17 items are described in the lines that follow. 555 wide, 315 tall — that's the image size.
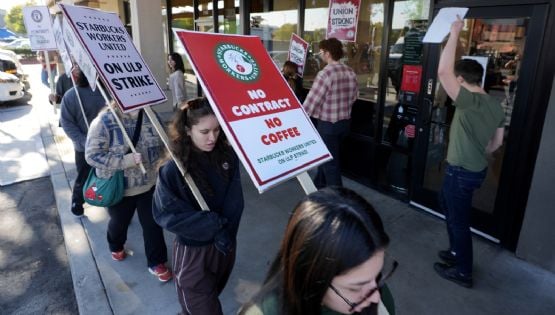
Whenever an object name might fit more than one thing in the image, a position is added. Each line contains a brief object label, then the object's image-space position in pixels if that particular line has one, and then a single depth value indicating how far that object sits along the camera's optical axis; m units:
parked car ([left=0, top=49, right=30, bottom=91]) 11.91
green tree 56.16
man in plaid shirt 4.24
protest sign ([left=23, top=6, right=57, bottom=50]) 6.84
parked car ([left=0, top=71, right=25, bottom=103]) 10.69
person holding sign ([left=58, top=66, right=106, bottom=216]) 3.87
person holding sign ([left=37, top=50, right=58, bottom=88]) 11.27
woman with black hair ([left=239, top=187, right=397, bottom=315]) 0.94
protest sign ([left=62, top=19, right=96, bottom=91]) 2.71
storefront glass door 3.31
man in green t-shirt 2.69
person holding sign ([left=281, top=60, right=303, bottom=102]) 5.37
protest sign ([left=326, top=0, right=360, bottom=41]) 4.73
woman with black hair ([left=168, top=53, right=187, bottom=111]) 6.26
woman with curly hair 1.97
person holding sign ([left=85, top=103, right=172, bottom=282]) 2.86
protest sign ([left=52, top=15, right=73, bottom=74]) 3.89
